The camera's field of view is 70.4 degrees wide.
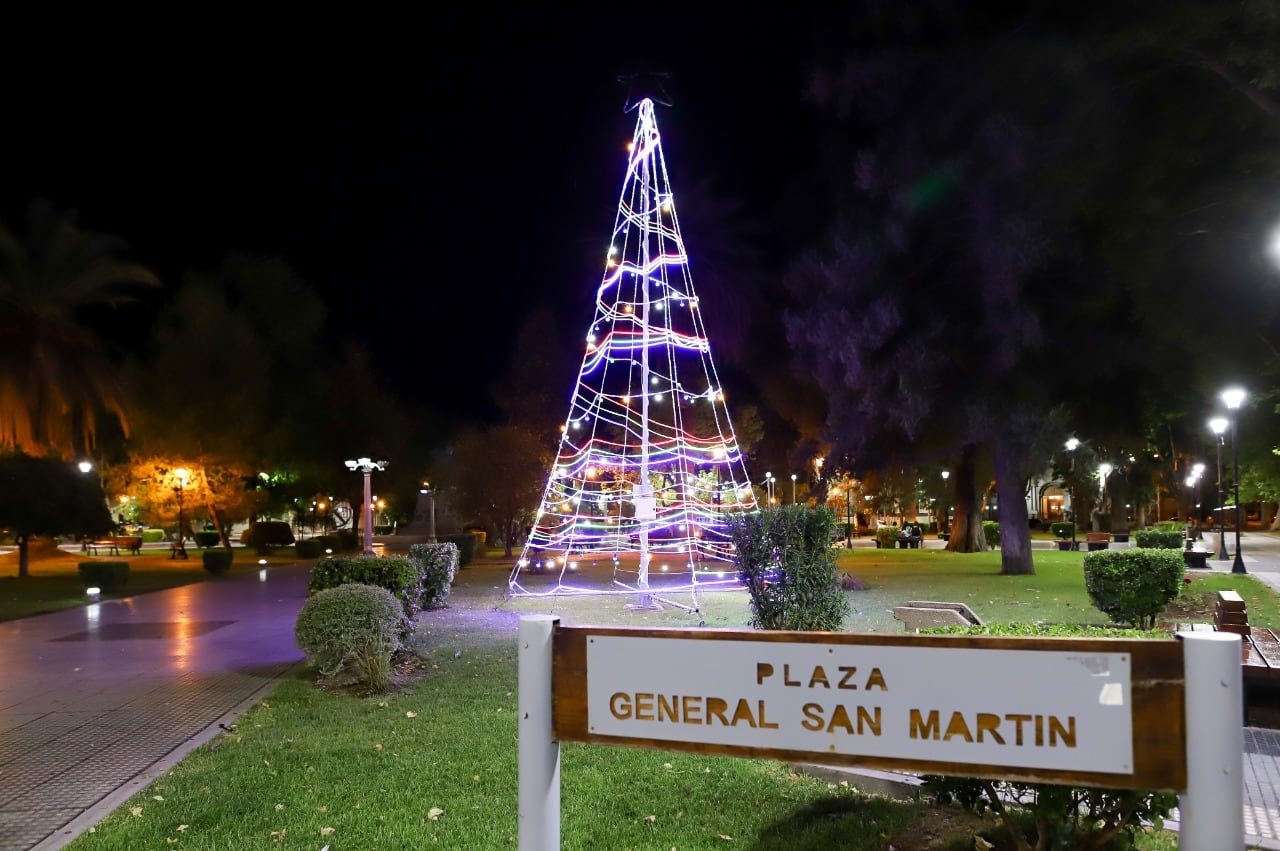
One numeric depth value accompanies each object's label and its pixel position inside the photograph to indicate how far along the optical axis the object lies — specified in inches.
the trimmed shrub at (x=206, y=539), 1784.0
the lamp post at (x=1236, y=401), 825.5
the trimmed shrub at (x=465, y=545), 1080.5
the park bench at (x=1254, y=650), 257.0
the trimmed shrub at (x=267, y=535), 1507.1
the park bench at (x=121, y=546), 1462.8
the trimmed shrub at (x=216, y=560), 1059.9
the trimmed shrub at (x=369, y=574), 424.8
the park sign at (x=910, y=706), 90.9
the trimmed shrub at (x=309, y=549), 1401.3
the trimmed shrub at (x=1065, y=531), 1507.0
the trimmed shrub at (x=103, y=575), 818.2
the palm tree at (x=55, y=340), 1083.9
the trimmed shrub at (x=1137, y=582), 422.0
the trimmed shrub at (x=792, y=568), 347.9
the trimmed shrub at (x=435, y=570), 591.2
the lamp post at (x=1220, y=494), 984.3
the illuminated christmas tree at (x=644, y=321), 637.9
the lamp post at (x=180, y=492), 1332.4
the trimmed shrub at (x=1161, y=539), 732.8
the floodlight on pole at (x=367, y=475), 848.3
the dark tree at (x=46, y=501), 968.3
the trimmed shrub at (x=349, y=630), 347.3
